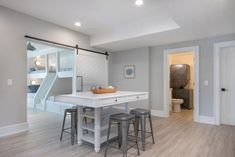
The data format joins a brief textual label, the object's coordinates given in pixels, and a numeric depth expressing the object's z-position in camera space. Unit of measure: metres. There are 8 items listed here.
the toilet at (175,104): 5.84
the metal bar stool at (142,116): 2.72
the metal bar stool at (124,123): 2.36
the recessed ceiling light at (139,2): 2.98
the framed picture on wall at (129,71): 5.80
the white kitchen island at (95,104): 2.25
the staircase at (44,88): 6.80
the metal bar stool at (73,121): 2.94
